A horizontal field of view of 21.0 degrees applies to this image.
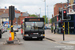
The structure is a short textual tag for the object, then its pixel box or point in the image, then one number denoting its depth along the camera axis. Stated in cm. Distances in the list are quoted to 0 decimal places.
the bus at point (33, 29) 2223
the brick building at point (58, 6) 11119
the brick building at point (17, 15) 15075
